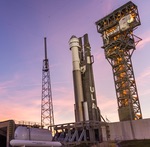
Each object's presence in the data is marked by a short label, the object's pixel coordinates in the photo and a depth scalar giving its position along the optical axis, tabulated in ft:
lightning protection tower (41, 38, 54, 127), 209.38
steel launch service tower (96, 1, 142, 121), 196.87
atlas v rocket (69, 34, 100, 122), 182.04
